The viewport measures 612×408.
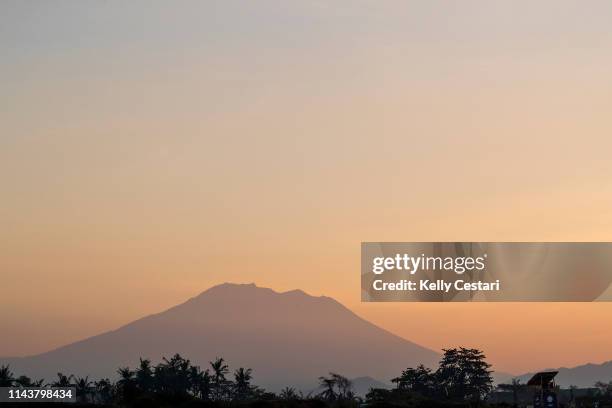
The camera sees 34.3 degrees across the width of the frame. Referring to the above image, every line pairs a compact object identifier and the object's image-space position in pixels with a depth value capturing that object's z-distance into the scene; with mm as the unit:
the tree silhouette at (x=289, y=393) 122844
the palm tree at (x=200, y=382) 175250
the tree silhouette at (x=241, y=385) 170125
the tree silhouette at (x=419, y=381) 181125
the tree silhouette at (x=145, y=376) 169500
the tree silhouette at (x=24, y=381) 144100
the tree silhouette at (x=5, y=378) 151500
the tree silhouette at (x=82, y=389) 155750
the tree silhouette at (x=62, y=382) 148588
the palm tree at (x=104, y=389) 169750
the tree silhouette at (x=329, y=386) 131500
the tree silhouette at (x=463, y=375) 192588
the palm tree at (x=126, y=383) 152375
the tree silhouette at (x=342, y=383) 136550
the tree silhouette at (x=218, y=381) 172875
